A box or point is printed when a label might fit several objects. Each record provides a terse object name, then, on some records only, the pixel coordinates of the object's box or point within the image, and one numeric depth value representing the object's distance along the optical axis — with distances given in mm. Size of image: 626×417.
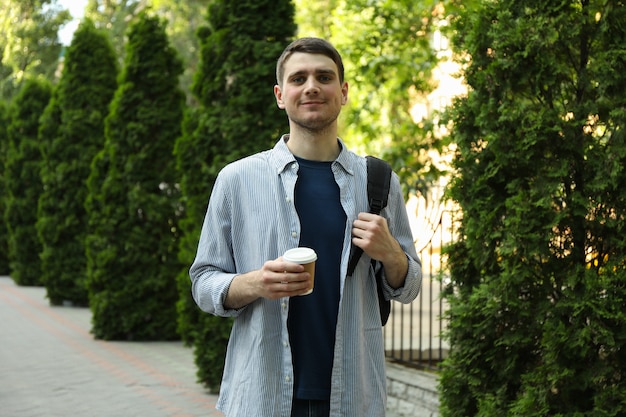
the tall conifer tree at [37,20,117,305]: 15461
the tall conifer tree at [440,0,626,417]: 4828
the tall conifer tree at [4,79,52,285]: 19594
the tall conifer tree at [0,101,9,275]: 23441
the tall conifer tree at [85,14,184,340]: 12234
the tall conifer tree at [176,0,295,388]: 8711
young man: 2783
